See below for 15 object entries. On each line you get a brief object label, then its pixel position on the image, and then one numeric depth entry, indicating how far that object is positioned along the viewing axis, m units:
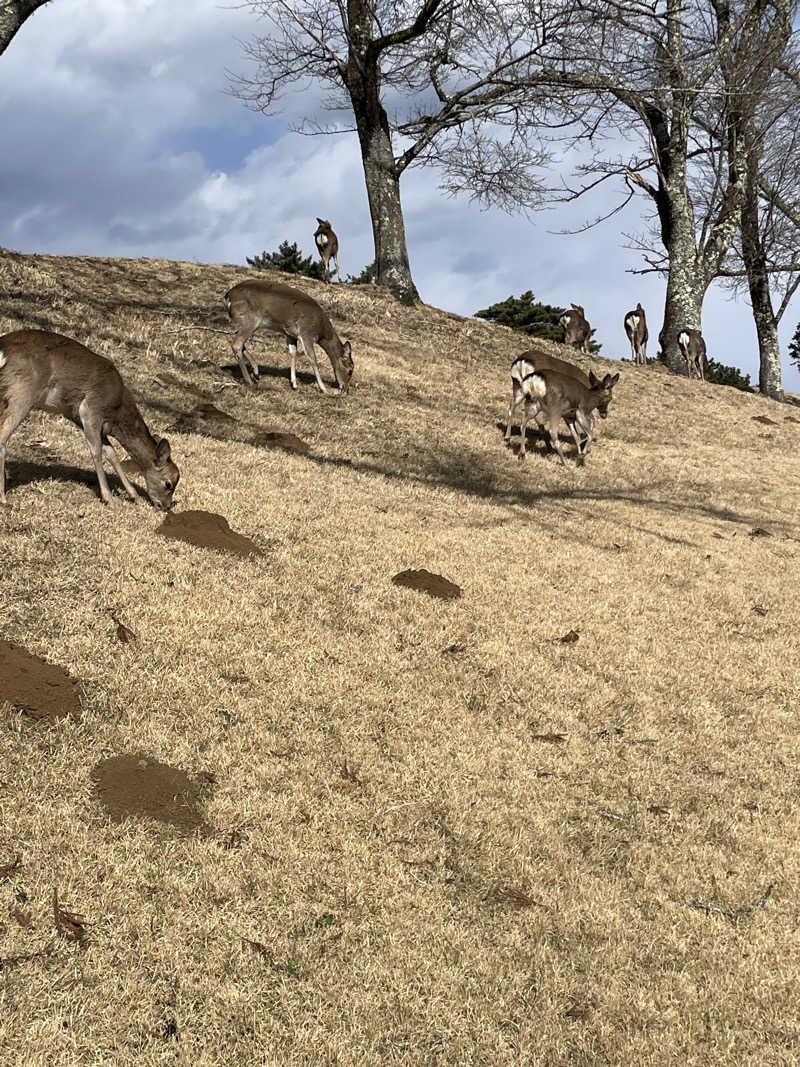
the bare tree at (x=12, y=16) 14.84
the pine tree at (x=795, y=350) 48.00
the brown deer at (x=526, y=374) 15.11
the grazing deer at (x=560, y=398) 15.02
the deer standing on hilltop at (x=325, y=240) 29.14
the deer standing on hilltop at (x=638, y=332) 29.27
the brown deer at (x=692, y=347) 28.03
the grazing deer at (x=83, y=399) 7.89
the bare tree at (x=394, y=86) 23.88
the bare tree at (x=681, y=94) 23.20
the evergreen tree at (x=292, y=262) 44.72
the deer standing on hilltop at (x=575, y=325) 28.19
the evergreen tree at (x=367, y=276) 42.31
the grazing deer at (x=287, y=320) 15.34
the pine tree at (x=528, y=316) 43.50
